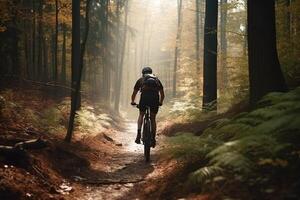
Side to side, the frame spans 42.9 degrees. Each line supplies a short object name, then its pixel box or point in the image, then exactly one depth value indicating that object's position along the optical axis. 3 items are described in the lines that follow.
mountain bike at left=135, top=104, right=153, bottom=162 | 9.52
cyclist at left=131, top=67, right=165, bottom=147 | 9.68
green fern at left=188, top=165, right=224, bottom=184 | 5.04
